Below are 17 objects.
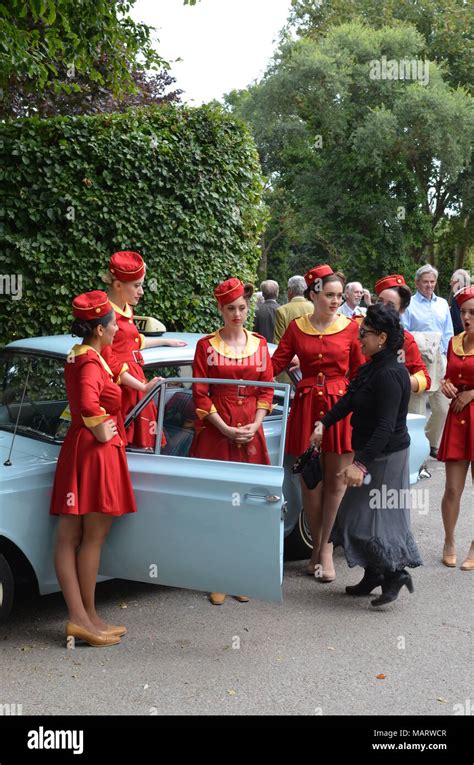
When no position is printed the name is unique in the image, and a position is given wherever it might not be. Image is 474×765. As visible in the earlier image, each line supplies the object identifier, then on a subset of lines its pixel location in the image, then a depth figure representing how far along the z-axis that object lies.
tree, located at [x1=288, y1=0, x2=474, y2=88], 34.38
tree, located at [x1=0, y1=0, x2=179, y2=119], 9.35
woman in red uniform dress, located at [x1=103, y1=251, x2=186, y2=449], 5.29
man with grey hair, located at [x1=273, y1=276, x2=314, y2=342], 10.74
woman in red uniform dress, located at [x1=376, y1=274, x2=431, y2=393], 6.12
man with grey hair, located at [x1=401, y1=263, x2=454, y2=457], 9.62
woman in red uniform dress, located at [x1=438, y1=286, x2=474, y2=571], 6.38
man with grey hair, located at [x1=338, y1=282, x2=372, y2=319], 10.84
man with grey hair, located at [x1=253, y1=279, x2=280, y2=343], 12.02
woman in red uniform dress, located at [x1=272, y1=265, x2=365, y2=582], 5.85
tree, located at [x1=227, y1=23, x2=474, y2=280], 30.12
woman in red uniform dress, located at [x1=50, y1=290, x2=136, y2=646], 4.68
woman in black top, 5.31
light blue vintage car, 4.60
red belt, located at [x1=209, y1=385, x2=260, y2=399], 5.48
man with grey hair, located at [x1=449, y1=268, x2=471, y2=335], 10.11
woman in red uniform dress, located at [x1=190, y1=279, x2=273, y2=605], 5.46
